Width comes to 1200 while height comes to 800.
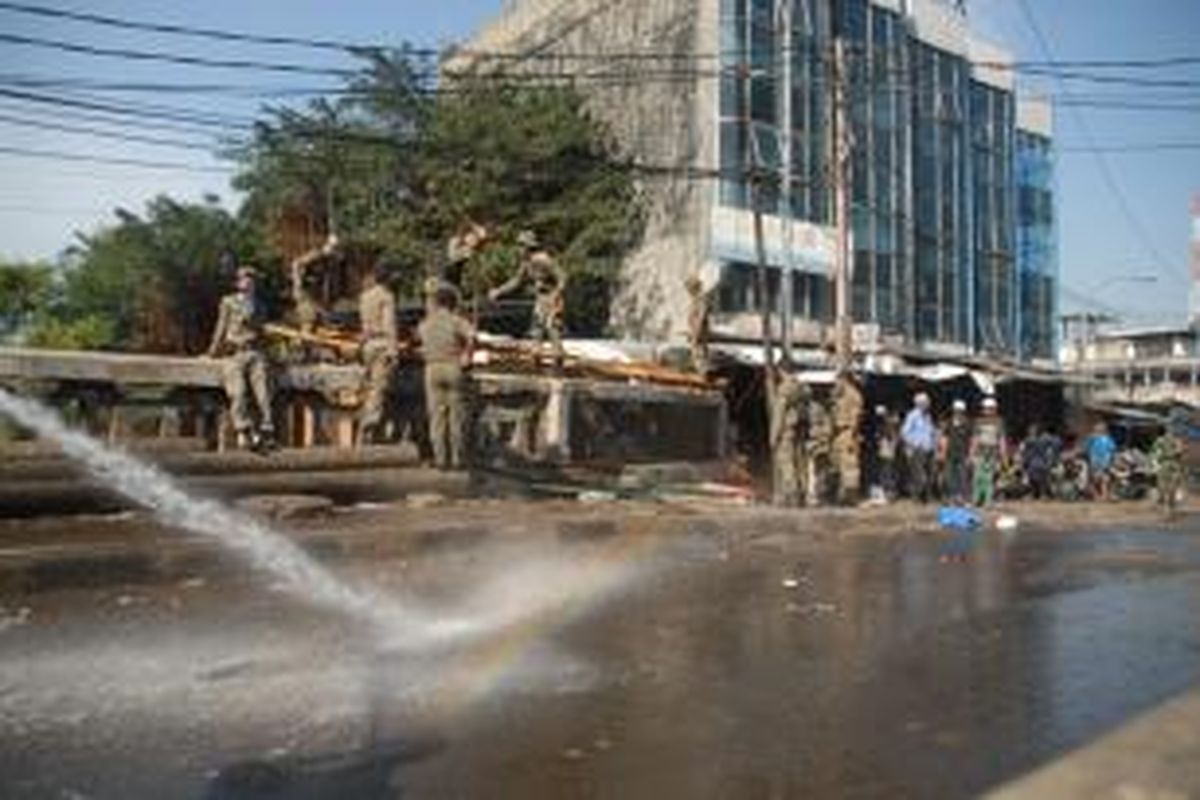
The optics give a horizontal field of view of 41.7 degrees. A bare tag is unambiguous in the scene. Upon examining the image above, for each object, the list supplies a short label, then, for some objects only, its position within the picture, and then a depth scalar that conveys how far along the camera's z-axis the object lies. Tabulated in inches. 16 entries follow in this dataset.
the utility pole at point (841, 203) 1029.2
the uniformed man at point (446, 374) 666.2
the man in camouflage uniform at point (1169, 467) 1016.9
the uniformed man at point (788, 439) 830.5
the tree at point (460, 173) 1424.7
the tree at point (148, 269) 1413.6
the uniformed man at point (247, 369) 648.4
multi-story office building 1475.1
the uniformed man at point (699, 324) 1014.4
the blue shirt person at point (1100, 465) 1171.3
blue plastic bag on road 748.0
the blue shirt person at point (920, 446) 985.5
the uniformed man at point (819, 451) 877.8
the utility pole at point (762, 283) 989.2
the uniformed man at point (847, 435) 893.8
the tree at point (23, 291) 1796.3
